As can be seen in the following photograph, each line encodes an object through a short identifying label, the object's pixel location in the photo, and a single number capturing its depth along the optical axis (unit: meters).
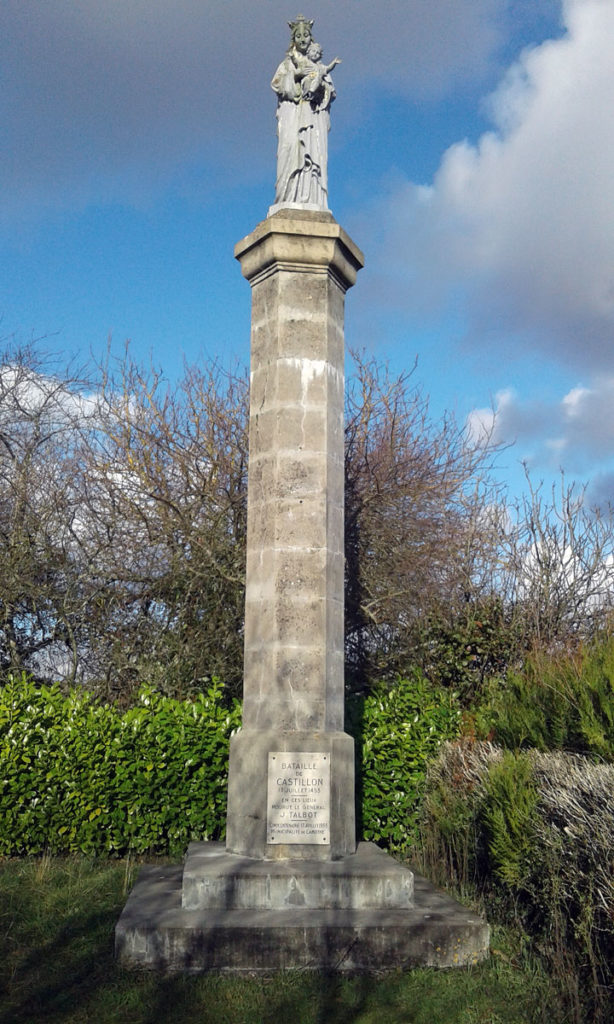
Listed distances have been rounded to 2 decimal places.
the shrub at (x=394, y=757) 8.19
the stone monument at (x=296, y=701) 5.48
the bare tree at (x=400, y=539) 11.97
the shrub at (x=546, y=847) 4.80
